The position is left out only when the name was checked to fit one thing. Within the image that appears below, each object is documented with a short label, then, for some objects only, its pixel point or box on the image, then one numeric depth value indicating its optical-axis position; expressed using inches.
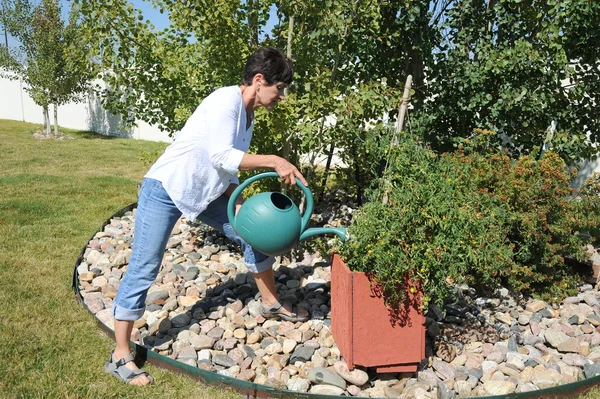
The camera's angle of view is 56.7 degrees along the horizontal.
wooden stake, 142.0
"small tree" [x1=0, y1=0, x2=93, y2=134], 559.8
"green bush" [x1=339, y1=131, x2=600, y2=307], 95.9
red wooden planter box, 95.8
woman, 98.2
